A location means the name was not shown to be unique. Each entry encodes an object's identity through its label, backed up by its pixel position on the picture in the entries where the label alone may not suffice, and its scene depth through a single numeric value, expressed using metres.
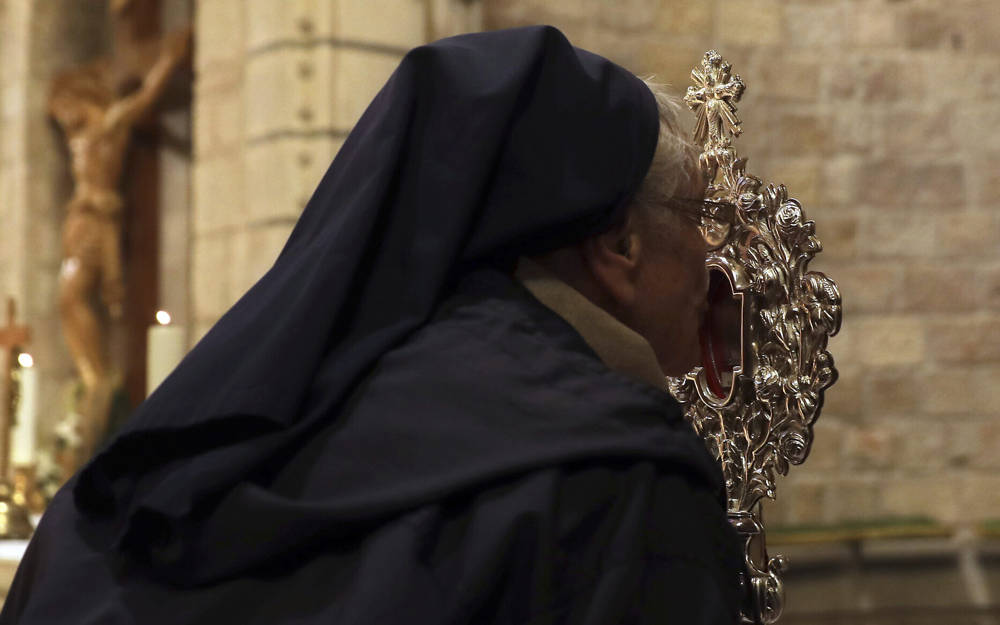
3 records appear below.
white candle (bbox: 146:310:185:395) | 5.17
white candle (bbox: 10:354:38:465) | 6.35
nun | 2.06
